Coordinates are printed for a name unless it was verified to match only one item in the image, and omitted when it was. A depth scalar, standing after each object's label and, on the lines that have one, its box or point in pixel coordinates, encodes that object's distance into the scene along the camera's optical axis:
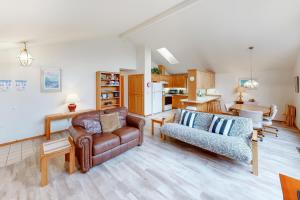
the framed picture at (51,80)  4.14
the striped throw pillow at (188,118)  3.55
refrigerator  6.94
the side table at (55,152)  2.12
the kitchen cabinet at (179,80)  8.10
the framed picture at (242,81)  6.35
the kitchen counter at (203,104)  5.54
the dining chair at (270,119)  3.94
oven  8.05
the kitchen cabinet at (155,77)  7.52
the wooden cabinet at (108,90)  5.38
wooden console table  3.94
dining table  4.08
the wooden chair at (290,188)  1.11
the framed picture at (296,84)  4.47
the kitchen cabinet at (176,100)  8.09
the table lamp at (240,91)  6.31
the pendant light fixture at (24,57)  3.53
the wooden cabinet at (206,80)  5.97
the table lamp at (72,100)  4.43
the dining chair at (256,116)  3.63
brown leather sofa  2.41
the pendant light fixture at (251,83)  4.79
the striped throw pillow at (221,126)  2.98
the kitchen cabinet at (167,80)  8.20
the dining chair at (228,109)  4.95
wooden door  6.59
